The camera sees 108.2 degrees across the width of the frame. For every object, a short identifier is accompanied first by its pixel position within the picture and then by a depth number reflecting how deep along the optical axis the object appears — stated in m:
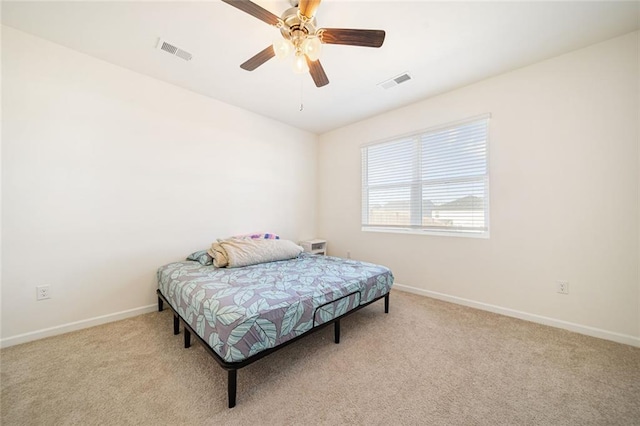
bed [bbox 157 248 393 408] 1.32
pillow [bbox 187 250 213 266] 2.47
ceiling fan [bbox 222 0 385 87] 1.46
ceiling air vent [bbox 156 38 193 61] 2.06
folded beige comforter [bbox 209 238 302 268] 2.38
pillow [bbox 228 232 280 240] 3.14
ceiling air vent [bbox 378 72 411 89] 2.52
